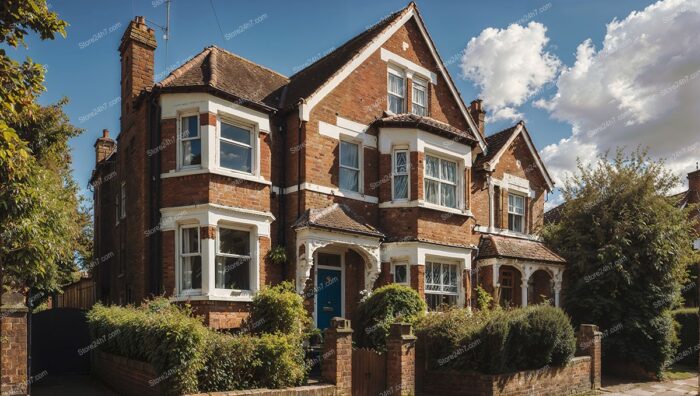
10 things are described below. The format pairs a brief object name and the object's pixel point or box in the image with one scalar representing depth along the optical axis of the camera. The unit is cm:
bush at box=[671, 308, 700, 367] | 2327
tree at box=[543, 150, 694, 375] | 2014
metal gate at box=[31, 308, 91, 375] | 1588
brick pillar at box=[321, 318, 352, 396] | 1149
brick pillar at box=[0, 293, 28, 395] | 994
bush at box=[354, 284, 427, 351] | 1431
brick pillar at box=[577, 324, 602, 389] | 1702
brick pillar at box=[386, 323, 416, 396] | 1236
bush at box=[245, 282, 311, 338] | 1359
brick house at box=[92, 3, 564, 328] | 1555
